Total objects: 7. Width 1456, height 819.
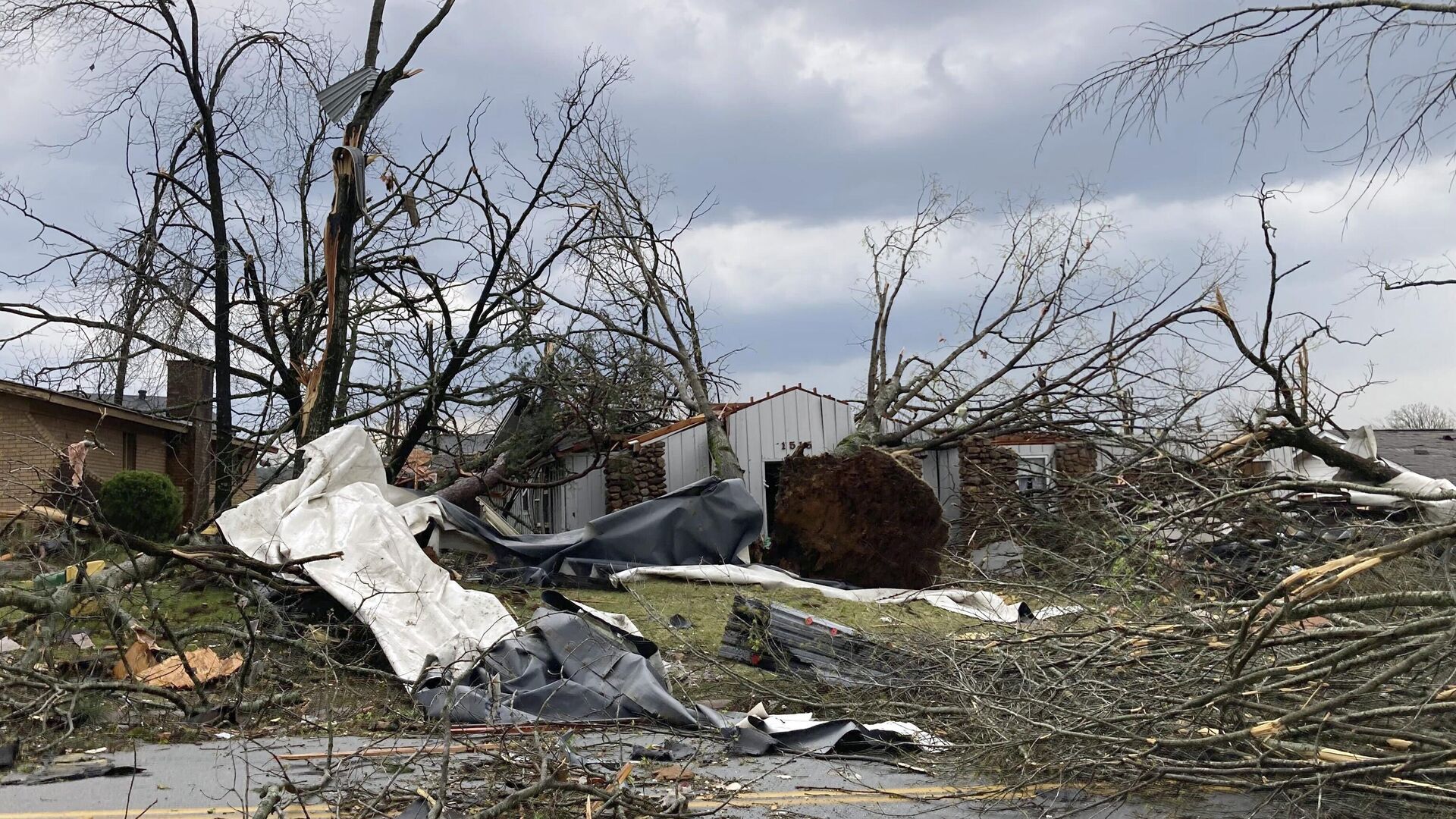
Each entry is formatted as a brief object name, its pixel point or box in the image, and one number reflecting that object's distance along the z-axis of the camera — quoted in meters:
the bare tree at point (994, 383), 14.13
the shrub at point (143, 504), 14.90
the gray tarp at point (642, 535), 10.62
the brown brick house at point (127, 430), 15.18
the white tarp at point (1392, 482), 6.16
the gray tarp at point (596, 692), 5.36
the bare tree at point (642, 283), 16.34
